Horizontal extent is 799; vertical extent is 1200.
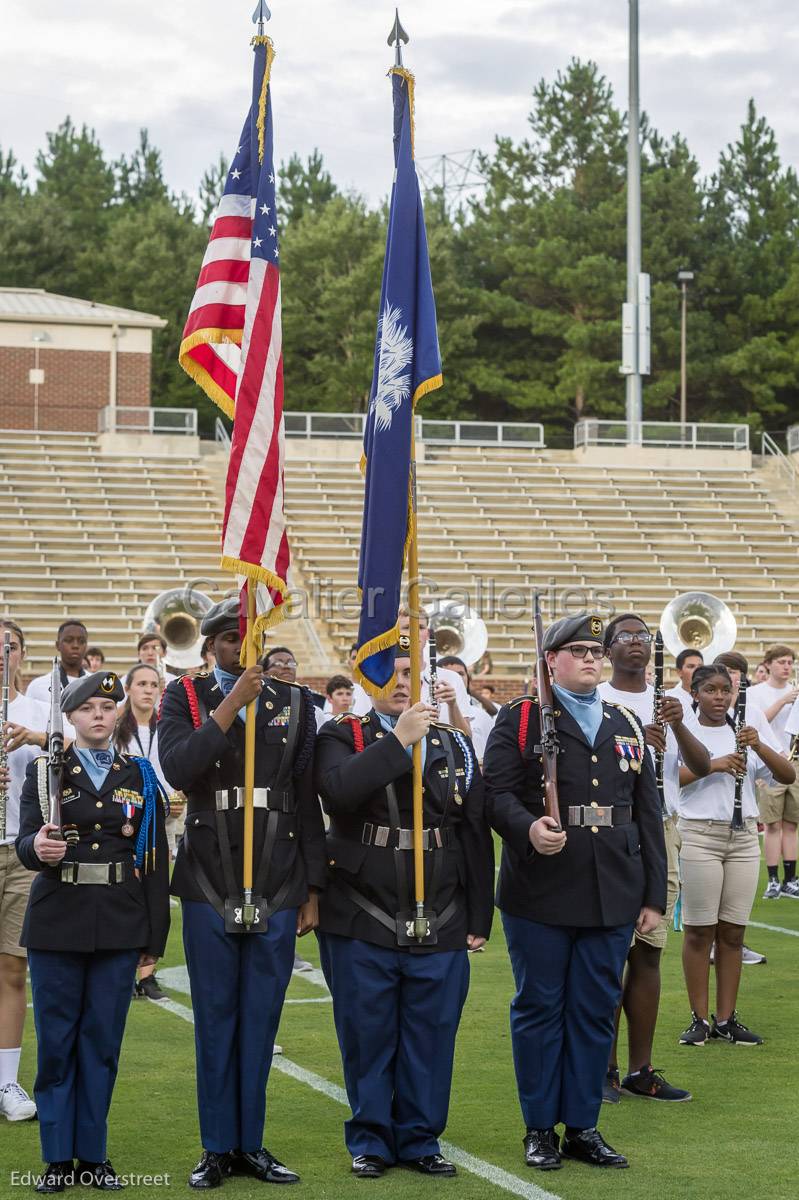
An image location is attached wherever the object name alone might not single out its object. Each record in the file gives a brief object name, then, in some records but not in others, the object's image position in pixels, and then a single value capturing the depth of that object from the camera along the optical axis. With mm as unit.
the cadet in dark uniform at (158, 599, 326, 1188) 5953
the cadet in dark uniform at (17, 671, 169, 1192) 5816
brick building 37500
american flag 6586
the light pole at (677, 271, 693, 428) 46094
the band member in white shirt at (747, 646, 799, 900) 14062
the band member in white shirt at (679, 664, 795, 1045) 8227
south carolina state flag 6461
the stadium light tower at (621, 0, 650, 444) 35156
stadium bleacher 27734
